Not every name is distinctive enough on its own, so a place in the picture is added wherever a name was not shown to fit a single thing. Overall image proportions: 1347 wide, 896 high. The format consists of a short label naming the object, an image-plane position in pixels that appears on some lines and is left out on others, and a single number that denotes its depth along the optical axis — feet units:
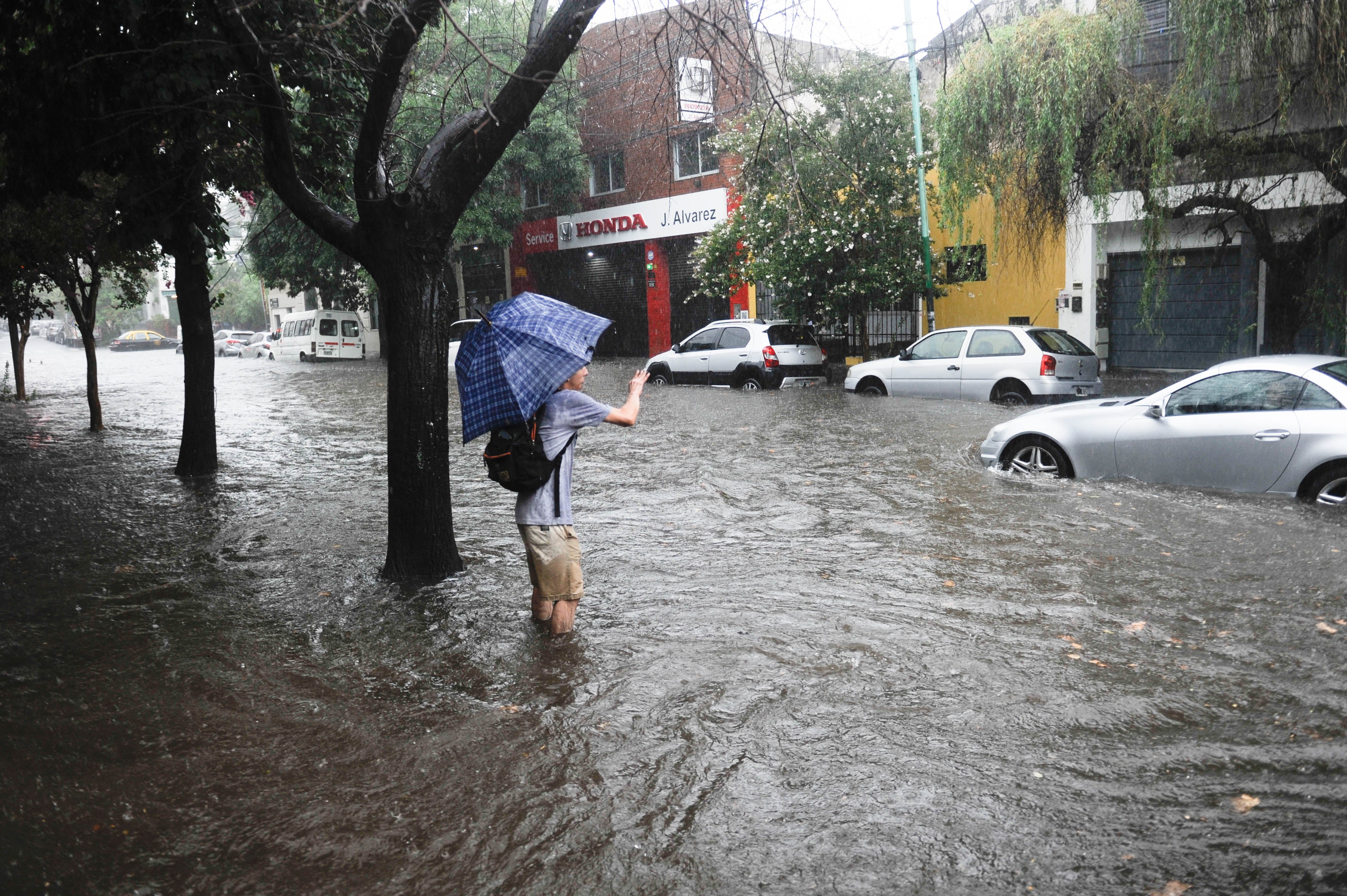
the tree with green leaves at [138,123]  25.91
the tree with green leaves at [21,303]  55.88
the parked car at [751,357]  65.98
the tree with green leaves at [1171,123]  39.19
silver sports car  25.80
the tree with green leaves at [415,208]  19.77
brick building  96.07
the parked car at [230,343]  163.22
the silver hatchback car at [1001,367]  49.88
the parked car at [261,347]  137.28
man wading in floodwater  17.33
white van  119.03
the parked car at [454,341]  107.10
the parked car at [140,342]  207.82
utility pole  65.67
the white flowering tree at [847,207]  68.90
